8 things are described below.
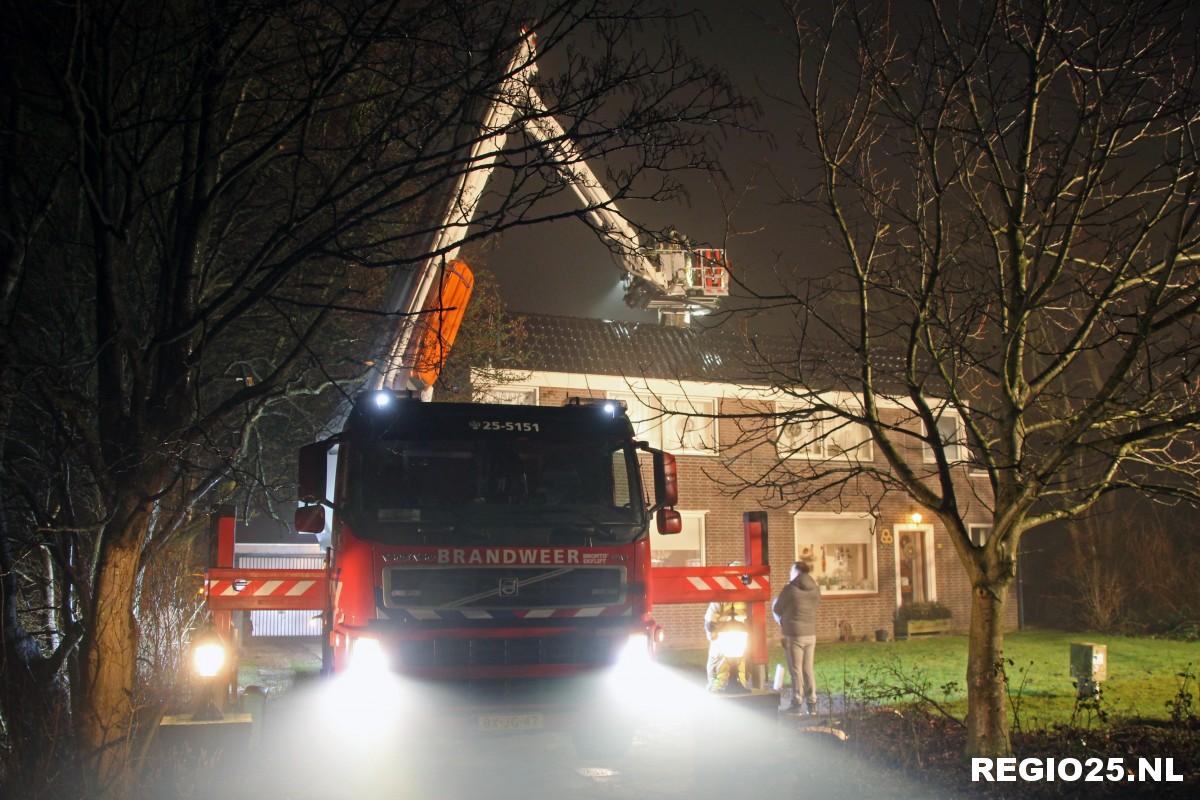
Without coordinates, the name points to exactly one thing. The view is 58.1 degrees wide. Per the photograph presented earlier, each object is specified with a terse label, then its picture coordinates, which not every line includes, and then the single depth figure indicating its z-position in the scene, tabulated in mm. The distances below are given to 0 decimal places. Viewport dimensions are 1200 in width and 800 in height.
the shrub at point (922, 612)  26203
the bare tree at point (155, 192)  5988
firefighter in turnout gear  9258
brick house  23094
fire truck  7746
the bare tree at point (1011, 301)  7809
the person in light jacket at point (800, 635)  12367
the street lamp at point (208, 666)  8270
